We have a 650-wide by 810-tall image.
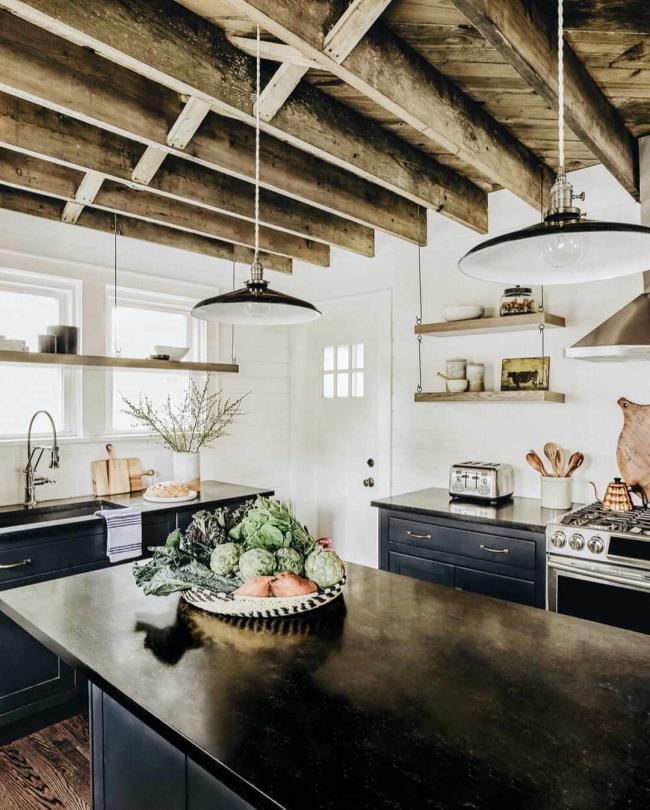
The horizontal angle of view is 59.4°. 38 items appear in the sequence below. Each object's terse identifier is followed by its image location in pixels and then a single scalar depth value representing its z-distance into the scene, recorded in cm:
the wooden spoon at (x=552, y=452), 316
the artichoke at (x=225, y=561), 169
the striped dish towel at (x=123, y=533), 297
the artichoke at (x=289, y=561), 167
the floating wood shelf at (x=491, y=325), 310
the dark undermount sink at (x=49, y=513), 306
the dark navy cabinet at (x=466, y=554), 271
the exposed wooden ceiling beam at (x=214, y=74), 160
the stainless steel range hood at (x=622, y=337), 239
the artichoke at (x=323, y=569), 164
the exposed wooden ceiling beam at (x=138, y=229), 320
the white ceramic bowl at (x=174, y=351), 362
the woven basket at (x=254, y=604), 154
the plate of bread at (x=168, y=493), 336
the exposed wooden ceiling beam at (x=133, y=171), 229
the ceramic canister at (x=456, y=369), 356
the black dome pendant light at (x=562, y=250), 116
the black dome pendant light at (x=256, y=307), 182
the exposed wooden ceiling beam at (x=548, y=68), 152
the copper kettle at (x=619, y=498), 285
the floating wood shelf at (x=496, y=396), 312
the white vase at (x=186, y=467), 366
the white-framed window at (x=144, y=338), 377
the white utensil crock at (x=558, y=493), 306
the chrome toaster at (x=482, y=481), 319
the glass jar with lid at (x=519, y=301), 322
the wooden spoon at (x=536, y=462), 320
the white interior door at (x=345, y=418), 416
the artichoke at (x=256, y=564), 163
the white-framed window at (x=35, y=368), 334
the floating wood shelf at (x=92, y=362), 298
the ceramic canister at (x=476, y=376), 351
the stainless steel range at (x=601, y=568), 239
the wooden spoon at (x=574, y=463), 314
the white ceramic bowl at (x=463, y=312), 343
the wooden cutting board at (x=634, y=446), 299
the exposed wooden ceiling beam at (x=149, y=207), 273
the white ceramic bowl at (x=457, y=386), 353
